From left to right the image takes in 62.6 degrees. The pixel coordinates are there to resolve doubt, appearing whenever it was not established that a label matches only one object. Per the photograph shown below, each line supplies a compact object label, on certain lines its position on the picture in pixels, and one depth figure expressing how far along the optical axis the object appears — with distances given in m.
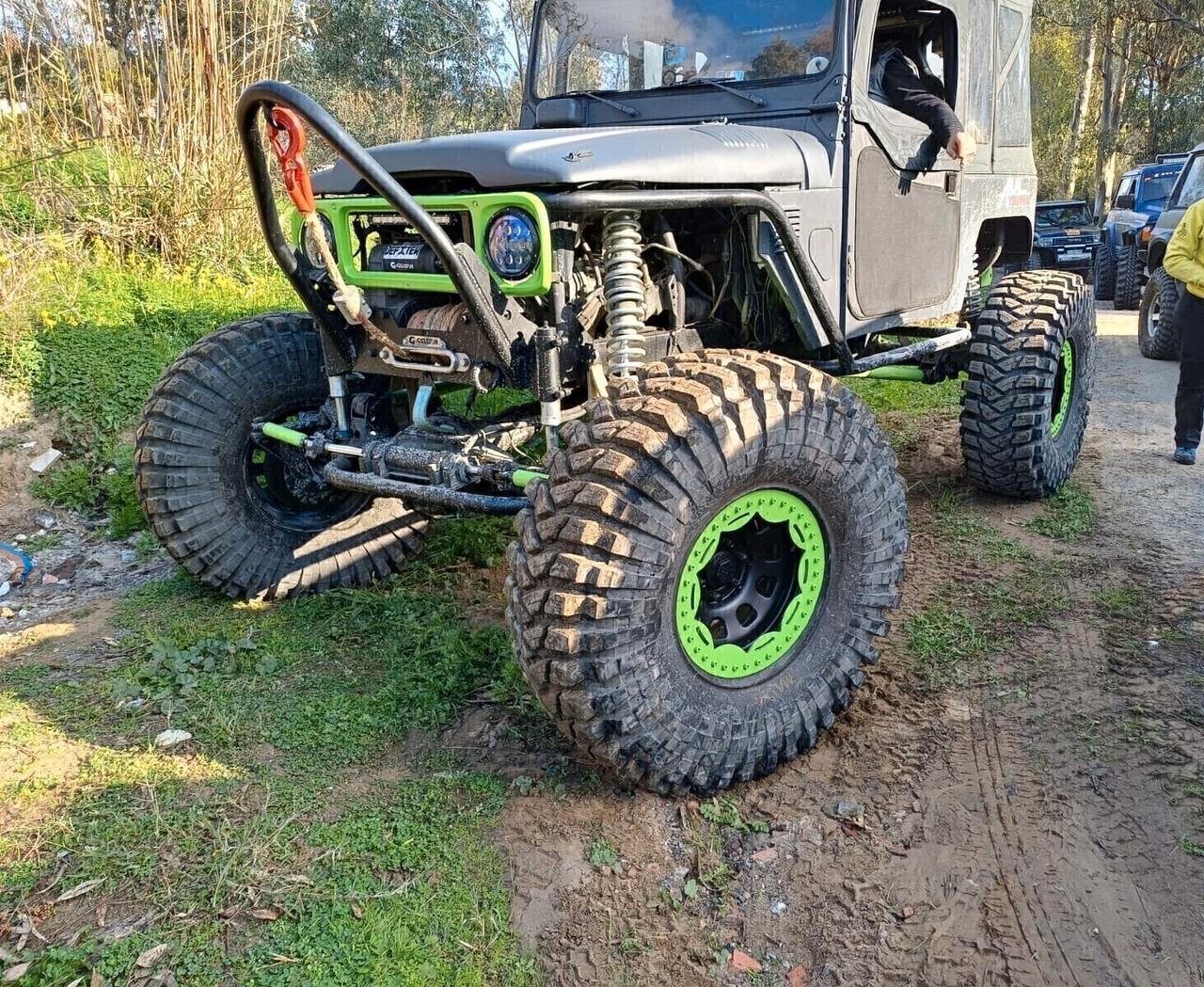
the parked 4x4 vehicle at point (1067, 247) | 13.63
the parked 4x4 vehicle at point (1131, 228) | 13.15
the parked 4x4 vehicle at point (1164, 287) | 9.08
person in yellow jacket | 5.84
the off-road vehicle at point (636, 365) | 2.63
